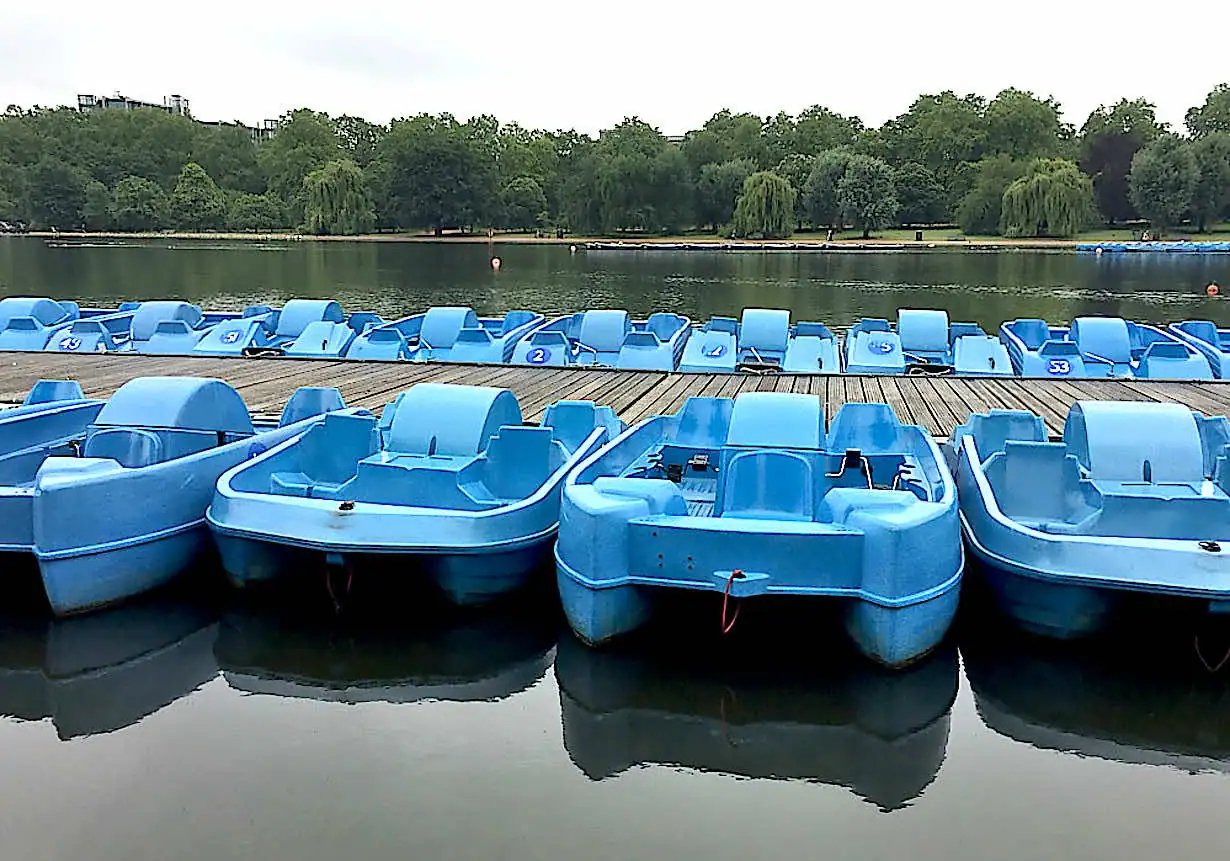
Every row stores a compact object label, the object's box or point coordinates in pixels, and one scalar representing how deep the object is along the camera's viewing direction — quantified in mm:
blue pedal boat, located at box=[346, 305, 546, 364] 14086
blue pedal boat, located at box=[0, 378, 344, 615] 6164
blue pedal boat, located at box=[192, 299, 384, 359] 14539
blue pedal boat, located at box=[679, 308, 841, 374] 13625
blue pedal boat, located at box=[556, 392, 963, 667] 5516
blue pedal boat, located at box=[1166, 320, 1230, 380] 13125
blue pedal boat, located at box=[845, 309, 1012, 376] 13305
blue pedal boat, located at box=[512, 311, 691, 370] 13688
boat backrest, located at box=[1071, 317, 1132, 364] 13547
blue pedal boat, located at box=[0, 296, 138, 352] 15117
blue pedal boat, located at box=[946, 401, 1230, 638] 5465
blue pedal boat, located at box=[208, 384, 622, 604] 6105
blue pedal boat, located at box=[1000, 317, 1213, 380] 12820
